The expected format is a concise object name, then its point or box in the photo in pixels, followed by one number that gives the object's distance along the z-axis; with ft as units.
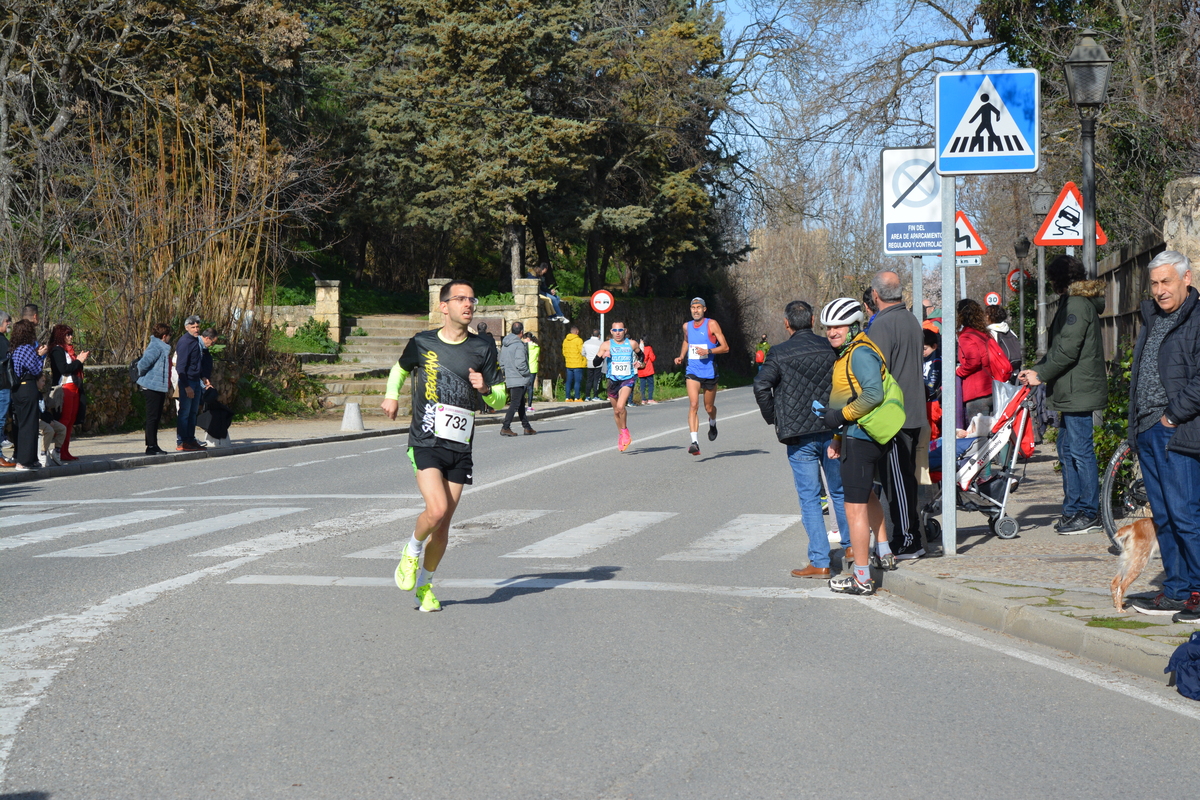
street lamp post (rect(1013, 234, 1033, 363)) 86.06
